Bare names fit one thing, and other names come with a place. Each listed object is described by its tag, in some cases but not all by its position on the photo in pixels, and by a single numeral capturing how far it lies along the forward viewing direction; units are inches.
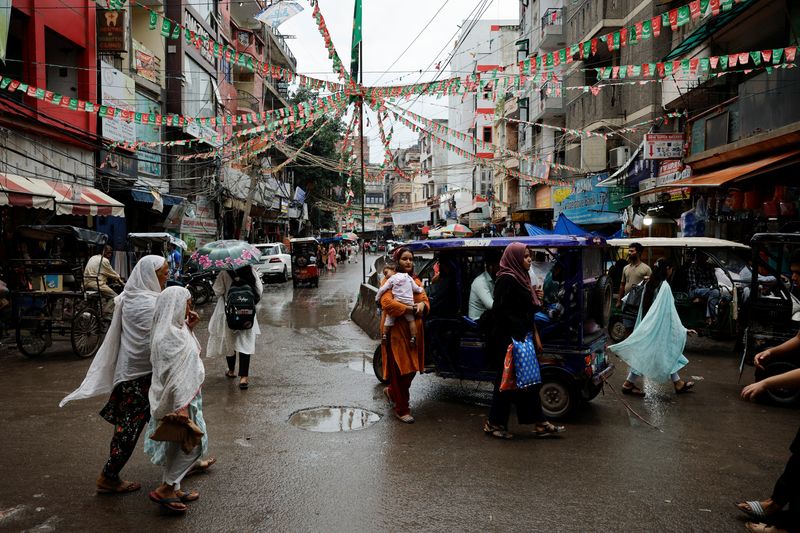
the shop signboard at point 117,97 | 708.0
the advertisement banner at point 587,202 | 914.7
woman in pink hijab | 221.0
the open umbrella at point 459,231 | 1371.8
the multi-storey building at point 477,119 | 1973.4
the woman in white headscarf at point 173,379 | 159.9
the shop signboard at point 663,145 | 657.0
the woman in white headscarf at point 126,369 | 169.5
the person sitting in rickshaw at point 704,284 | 447.5
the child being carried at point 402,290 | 250.4
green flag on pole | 537.3
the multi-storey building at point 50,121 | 512.4
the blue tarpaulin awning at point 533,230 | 778.7
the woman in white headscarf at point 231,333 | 314.2
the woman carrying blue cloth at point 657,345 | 286.5
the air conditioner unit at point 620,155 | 888.6
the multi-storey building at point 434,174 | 2906.0
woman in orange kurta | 248.7
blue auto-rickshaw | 249.6
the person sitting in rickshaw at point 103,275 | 452.8
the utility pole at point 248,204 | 1059.3
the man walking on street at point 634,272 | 467.8
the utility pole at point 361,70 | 548.3
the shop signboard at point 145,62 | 828.0
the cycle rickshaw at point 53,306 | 378.0
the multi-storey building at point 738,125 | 463.8
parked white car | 1053.2
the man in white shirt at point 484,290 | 257.4
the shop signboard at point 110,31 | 701.9
